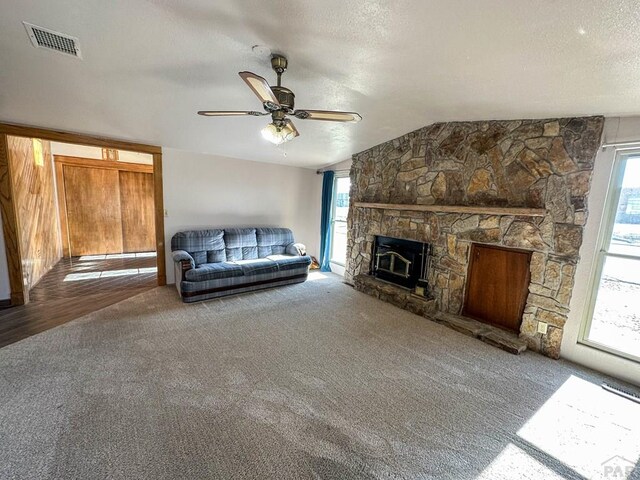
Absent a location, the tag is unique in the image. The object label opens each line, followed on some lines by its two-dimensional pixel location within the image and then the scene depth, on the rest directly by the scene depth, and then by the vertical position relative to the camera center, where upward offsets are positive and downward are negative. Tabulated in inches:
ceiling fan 83.2 +27.3
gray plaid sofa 154.4 -42.2
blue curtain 227.0 -17.1
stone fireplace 108.3 +8.1
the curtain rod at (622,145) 95.4 +25.8
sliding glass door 98.0 -19.7
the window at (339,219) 224.5 -14.3
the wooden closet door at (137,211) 262.7 -19.6
